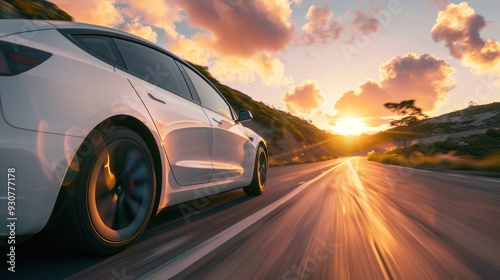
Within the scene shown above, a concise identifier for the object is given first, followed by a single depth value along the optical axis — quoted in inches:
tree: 2824.8
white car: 74.4
